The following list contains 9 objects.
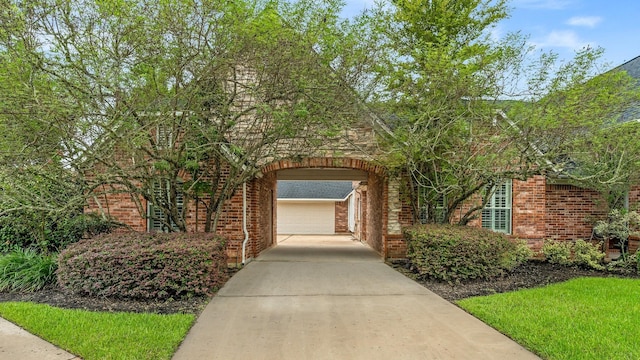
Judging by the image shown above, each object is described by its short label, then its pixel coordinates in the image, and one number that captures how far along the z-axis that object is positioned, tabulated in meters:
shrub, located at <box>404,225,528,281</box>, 8.34
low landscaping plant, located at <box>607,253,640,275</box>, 9.69
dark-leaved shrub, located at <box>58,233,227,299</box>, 6.68
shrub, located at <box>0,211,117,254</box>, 8.99
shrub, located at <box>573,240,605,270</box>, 9.89
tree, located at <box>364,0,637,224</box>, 8.48
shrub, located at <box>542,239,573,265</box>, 10.34
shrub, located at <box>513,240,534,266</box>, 9.73
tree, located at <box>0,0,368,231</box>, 6.32
